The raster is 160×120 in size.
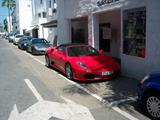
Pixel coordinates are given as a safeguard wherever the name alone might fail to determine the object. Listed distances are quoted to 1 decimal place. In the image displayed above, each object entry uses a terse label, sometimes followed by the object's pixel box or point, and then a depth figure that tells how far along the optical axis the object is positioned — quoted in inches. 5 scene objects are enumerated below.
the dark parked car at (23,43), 623.4
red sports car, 235.2
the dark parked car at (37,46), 507.8
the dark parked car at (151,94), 137.8
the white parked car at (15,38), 907.7
